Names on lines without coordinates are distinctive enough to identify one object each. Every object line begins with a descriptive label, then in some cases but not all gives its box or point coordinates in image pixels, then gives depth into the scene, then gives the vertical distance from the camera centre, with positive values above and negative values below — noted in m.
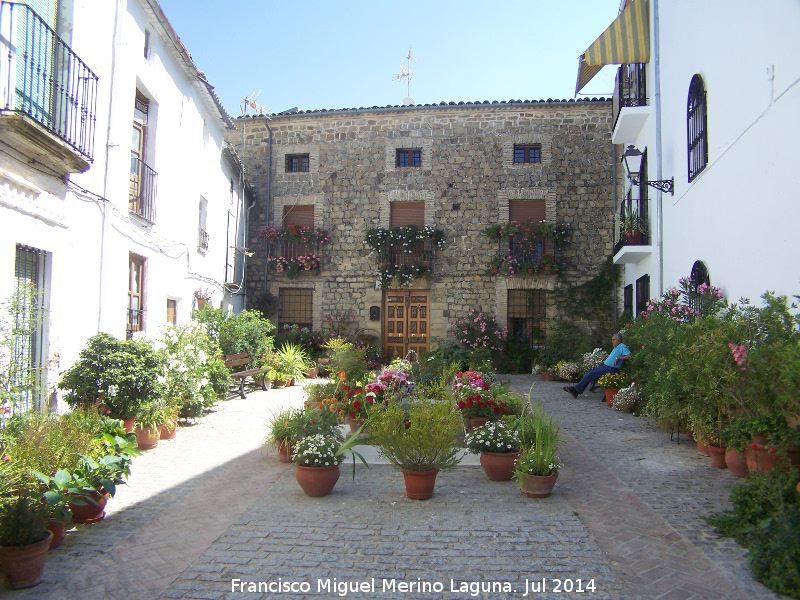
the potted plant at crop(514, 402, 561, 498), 5.04 -1.25
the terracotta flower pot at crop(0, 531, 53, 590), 3.34 -1.44
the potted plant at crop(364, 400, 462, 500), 4.99 -1.05
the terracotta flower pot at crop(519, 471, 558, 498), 5.03 -1.39
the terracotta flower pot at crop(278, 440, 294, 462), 6.26 -1.42
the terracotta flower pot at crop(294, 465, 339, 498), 5.04 -1.38
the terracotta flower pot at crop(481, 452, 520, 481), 5.55 -1.35
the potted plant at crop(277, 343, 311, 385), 13.49 -1.02
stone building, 16.06 +3.54
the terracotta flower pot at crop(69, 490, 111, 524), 4.29 -1.44
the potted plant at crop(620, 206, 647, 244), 11.47 +2.01
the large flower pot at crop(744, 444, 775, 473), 4.69 -1.05
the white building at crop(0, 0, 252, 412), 5.84 +1.86
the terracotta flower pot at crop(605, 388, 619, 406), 10.37 -1.21
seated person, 10.63 -0.73
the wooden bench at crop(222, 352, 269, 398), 11.21 -0.89
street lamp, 9.77 +2.90
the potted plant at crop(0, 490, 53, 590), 3.34 -1.33
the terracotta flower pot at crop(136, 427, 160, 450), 6.84 -1.41
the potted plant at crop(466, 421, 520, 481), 5.56 -1.22
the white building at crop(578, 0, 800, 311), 5.63 +2.44
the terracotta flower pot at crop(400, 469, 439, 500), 5.01 -1.39
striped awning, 11.36 +5.61
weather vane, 17.98 +7.66
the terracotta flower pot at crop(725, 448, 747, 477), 5.49 -1.28
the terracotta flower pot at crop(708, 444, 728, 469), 5.93 -1.31
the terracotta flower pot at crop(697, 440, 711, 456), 6.43 -1.34
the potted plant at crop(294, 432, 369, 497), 5.05 -1.26
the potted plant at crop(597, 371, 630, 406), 10.35 -1.00
